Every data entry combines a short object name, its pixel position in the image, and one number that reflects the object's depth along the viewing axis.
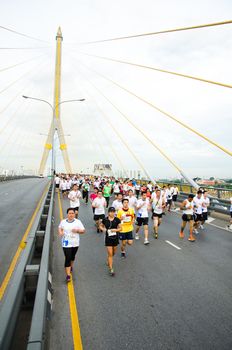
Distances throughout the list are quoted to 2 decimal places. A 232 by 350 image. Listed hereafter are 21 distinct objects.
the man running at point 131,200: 11.48
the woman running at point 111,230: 7.04
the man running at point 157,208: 10.78
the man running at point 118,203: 10.32
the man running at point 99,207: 10.99
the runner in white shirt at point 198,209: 11.90
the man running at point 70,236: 6.39
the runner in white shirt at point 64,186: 23.08
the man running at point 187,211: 10.70
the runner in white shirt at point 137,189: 24.33
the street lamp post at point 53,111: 33.49
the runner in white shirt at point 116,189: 19.95
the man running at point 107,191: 17.09
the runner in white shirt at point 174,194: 19.68
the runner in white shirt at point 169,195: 17.57
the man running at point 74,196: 12.42
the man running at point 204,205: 11.95
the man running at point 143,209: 10.27
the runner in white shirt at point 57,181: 29.70
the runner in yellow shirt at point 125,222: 8.23
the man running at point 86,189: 20.35
